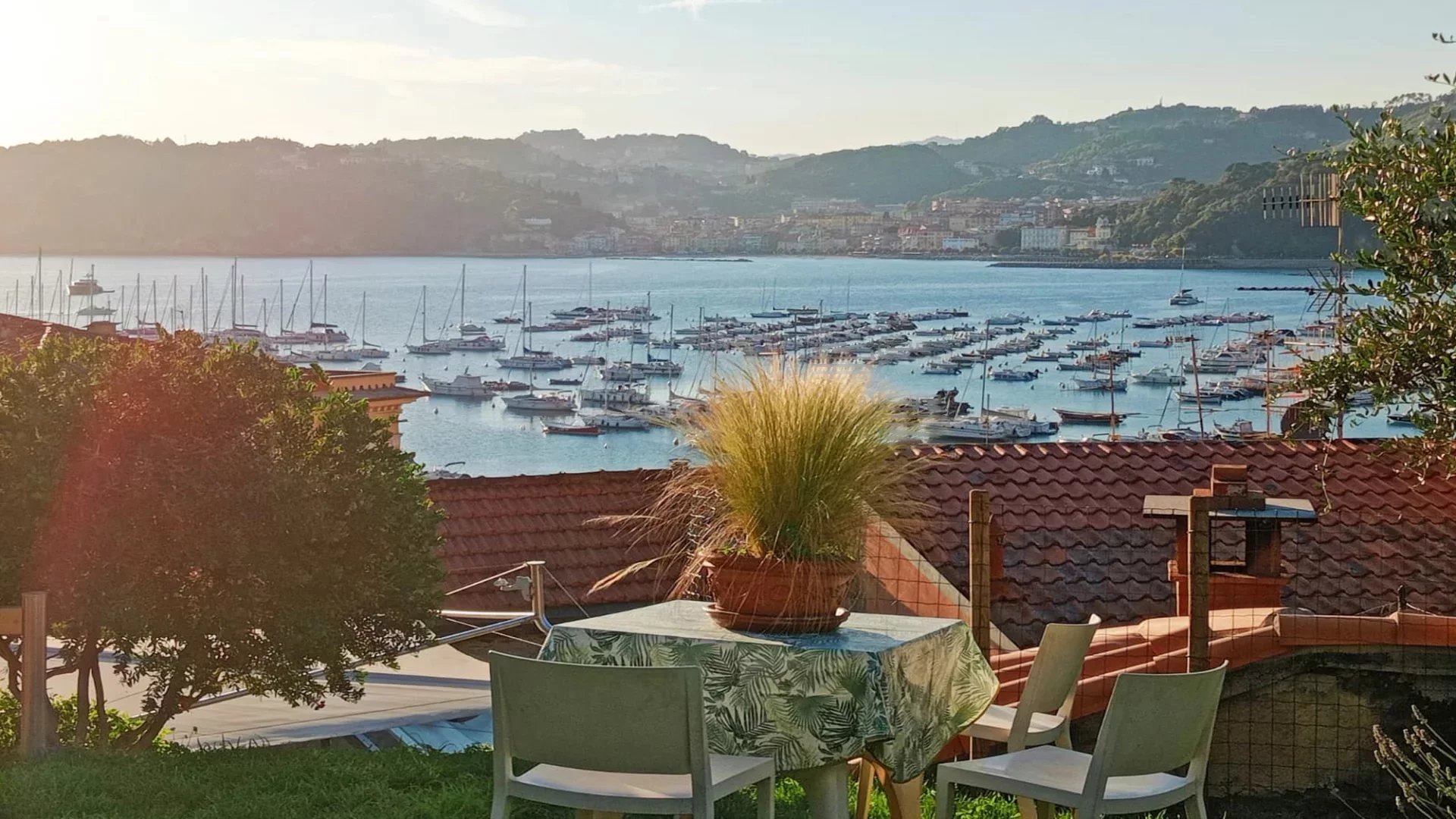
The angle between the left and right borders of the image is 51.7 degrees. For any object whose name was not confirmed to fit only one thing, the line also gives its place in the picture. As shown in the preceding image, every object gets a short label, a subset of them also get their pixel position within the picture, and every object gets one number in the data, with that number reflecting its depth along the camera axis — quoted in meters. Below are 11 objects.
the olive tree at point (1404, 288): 5.02
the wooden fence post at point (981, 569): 5.34
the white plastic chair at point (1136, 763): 3.63
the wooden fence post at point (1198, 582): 5.00
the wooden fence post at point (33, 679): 5.34
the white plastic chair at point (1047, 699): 4.46
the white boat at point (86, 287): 48.14
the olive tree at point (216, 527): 5.80
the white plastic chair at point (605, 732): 3.29
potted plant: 3.88
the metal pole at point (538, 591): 8.32
